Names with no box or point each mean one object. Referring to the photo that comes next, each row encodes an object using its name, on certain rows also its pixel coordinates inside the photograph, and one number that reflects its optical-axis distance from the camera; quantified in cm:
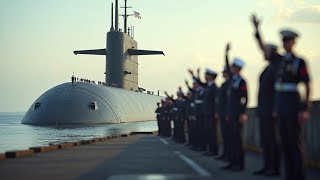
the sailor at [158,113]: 2682
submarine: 6950
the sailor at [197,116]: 1458
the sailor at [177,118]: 2033
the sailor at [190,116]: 1618
